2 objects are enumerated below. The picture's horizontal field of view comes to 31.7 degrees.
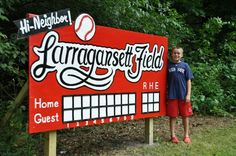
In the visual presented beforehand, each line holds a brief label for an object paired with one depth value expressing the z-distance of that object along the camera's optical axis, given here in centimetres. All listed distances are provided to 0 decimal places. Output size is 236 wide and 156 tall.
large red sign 491
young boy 673
